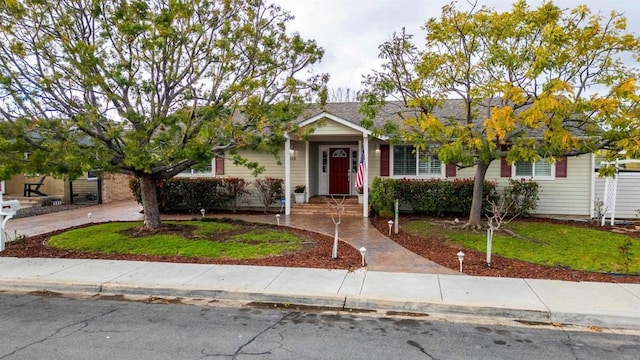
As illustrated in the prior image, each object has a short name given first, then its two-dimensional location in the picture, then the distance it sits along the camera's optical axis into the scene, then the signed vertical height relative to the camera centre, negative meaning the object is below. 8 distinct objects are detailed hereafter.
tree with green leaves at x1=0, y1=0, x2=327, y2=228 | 8.35 +2.00
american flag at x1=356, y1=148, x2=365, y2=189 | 11.33 -0.18
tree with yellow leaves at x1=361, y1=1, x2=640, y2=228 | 7.56 +2.13
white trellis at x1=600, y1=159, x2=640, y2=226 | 12.13 -0.80
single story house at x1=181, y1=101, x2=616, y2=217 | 13.46 +0.13
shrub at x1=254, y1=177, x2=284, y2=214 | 14.55 -0.69
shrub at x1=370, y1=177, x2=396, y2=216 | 13.12 -0.79
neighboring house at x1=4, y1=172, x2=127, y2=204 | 18.69 -0.86
